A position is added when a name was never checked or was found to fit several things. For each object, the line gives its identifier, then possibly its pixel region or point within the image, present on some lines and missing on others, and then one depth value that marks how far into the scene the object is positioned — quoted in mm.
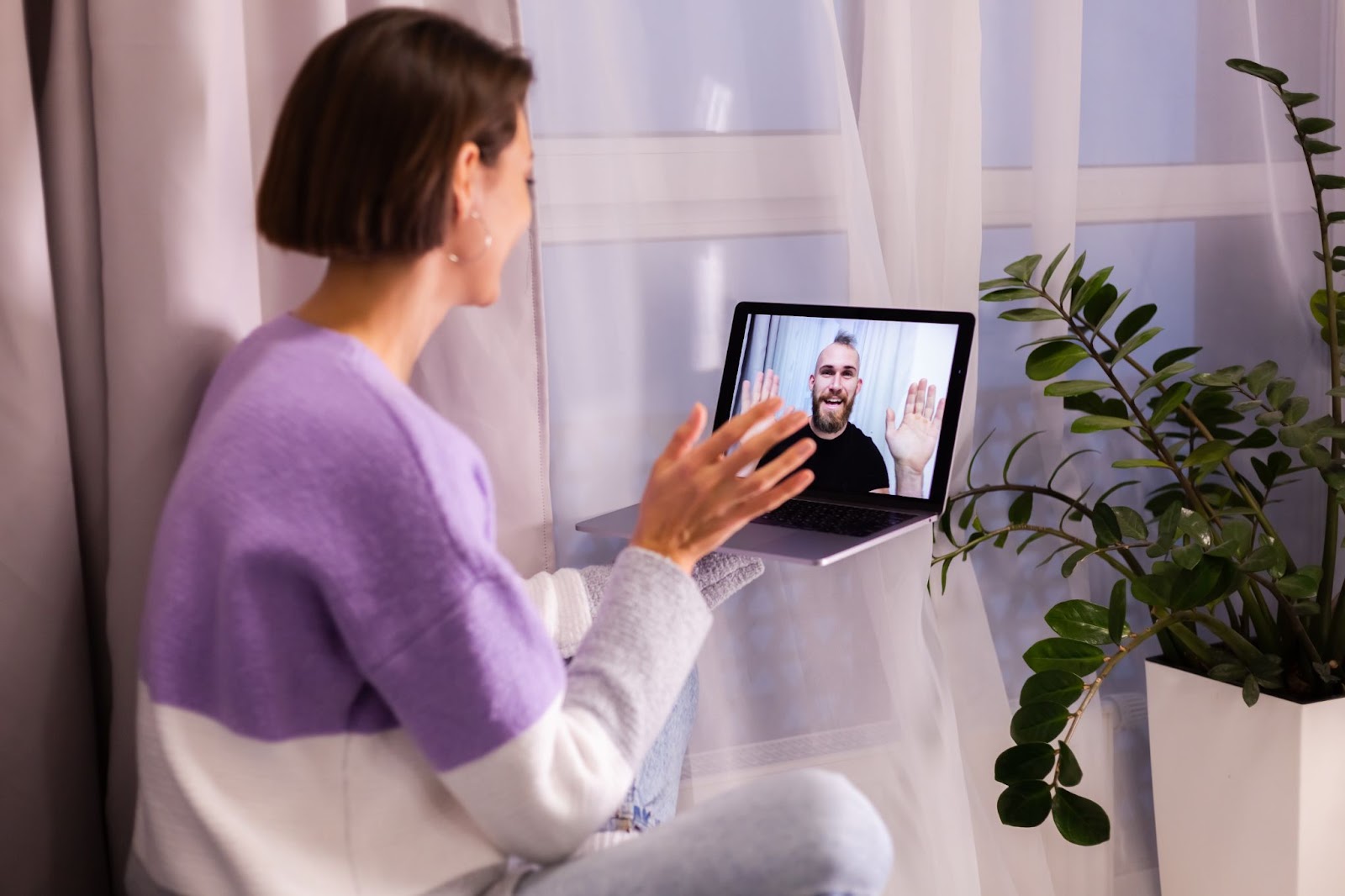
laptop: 1212
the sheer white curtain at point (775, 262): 1307
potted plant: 1278
